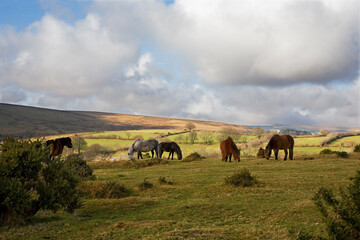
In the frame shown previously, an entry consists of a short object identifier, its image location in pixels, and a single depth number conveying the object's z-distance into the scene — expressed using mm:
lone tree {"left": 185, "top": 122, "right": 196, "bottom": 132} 149500
